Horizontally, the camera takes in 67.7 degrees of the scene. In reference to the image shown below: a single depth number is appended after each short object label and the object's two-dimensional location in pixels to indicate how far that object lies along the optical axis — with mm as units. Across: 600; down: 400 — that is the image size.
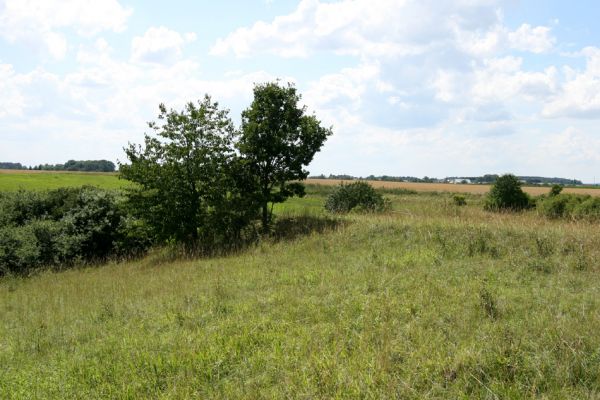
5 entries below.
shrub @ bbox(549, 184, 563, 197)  32406
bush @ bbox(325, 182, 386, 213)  23053
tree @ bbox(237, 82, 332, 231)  17438
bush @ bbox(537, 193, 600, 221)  21023
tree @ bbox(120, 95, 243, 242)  17109
